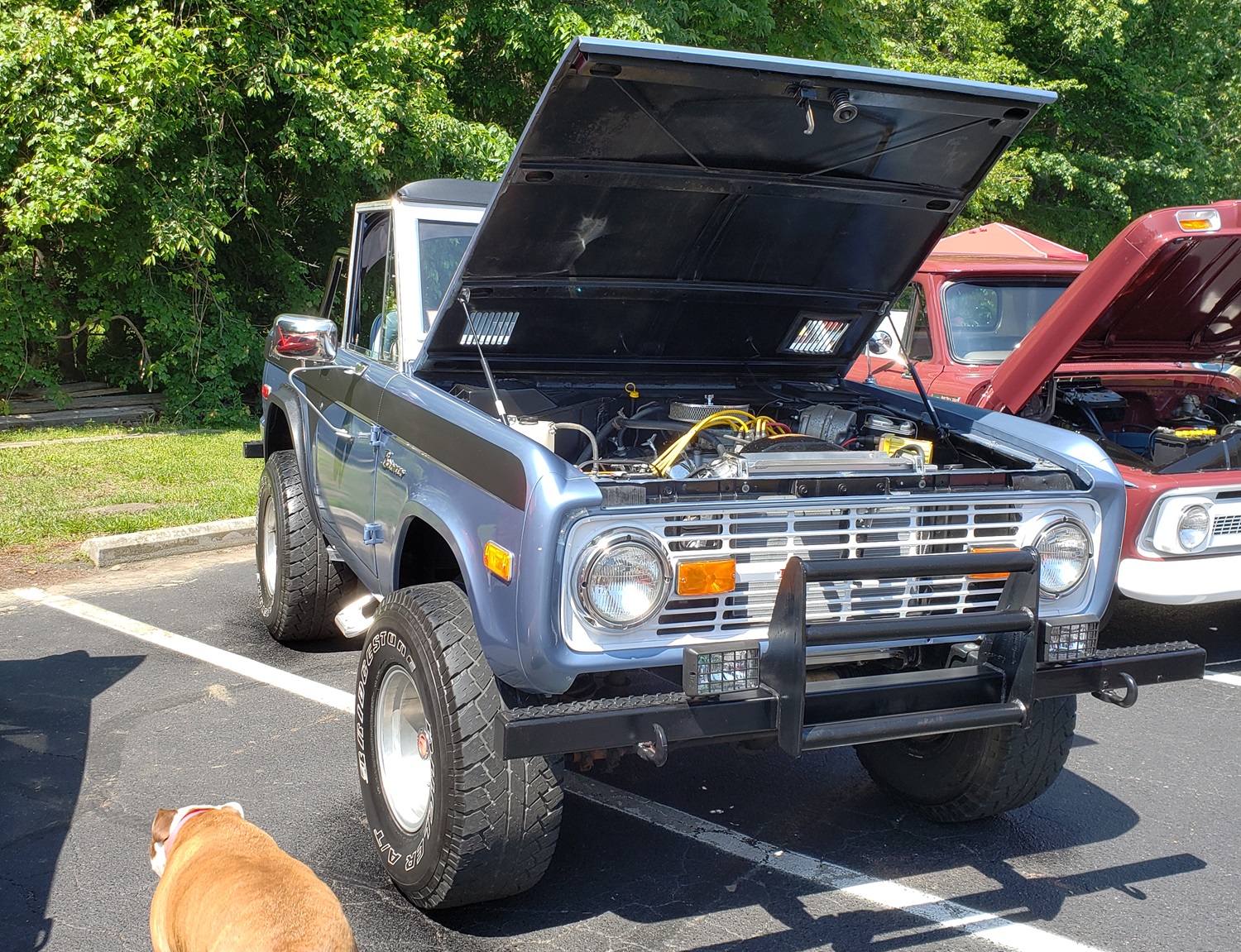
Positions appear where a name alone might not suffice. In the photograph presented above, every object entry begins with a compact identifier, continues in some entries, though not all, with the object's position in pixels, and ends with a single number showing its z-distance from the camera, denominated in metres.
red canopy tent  7.78
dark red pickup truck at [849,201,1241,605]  5.14
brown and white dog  2.36
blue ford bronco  2.86
